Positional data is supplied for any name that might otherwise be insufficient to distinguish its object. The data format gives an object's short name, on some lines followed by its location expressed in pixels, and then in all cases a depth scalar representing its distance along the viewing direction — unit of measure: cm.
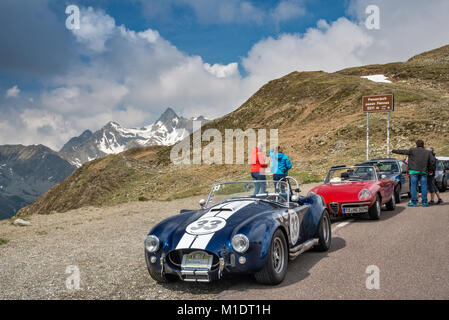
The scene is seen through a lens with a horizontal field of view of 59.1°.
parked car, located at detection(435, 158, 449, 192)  1622
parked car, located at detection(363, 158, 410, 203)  1263
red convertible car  966
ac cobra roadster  481
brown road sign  2756
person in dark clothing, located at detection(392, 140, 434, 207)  1164
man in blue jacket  1161
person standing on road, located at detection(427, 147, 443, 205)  1182
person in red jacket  1241
